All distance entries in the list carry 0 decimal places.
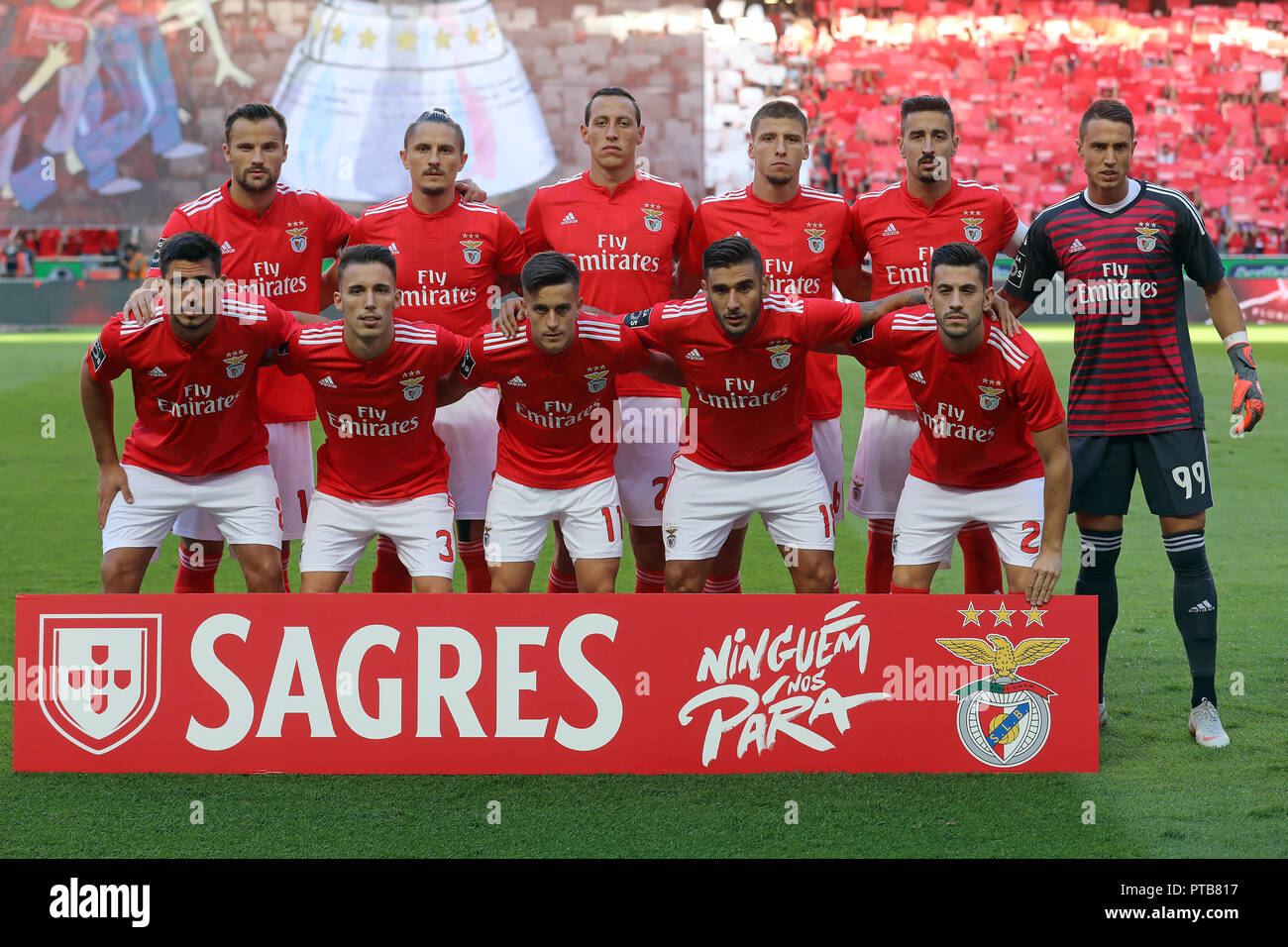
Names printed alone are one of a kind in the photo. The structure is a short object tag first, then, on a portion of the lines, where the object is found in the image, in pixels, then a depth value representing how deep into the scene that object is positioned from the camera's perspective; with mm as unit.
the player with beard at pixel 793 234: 5816
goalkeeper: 5062
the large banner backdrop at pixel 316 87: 18109
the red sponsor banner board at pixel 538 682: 4512
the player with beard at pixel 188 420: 5152
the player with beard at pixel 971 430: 4883
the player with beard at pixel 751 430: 5227
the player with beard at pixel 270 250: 5812
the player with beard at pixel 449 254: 5844
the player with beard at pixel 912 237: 5738
